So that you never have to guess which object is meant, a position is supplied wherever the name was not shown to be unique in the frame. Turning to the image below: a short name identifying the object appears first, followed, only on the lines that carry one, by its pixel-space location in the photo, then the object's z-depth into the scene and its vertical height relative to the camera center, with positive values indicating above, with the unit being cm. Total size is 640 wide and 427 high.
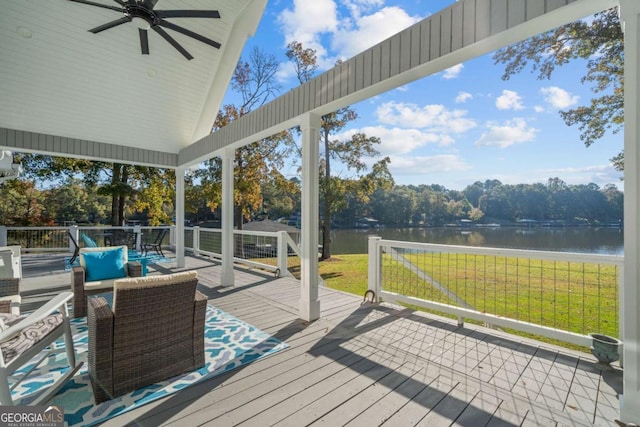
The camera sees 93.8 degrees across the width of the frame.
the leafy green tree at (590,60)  572 +324
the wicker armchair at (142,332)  216 -90
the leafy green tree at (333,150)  1148 +253
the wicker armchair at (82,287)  392 -96
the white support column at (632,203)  181 +7
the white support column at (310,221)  384 -8
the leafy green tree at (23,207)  1518 +47
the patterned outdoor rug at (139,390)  210 -135
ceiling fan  329 +232
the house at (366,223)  2767 -78
